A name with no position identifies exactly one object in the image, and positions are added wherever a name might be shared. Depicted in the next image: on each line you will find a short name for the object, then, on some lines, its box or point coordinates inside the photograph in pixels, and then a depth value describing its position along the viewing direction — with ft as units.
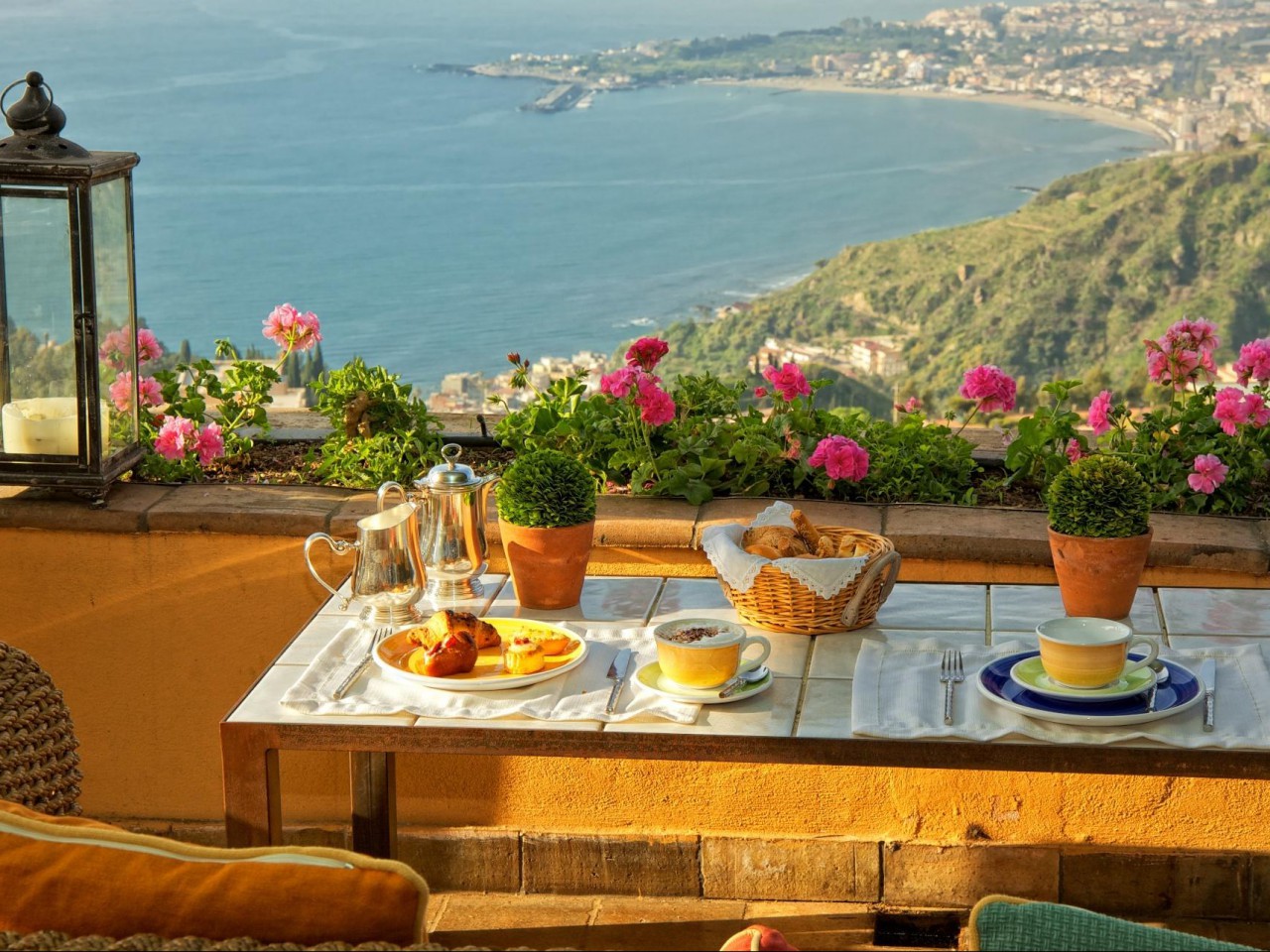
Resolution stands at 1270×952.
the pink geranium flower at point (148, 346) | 9.86
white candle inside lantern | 8.66
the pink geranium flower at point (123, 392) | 8.96
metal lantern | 8.28
